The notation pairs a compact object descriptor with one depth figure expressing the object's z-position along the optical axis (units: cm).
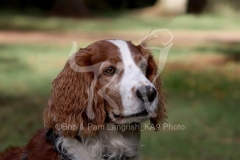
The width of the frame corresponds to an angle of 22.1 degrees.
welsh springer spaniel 519
